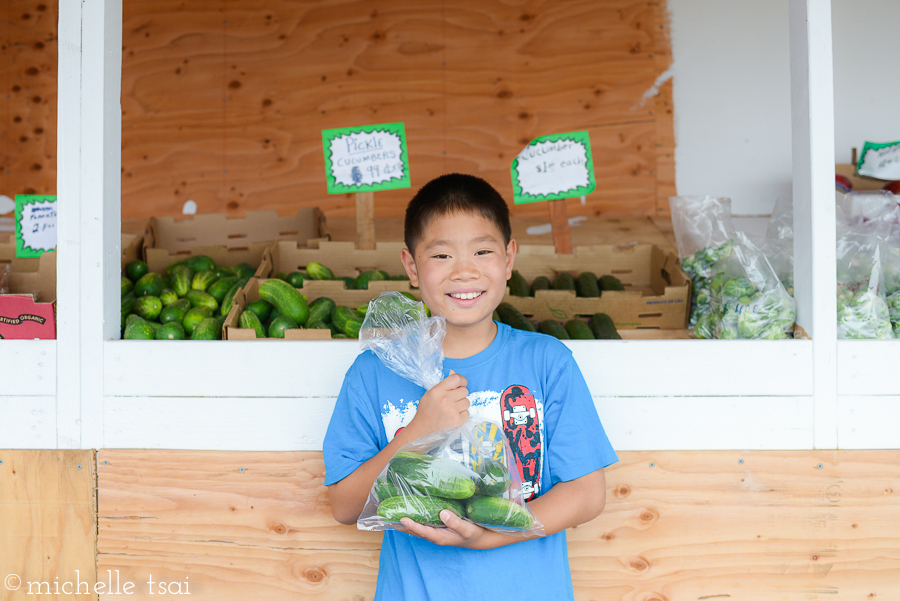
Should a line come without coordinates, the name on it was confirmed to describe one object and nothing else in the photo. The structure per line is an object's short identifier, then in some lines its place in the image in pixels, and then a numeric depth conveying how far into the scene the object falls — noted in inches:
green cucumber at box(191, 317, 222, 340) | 79.4
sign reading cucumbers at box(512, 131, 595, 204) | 90.7
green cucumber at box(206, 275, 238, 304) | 95.8
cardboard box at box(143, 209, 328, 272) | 121.3
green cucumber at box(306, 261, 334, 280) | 102.3
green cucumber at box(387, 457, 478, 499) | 43.8
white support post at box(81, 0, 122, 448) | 68.8
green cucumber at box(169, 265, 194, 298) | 98.0
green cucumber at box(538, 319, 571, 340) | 85.5
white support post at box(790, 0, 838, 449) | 66.4
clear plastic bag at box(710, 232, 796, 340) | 69.9
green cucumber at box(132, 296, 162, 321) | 89.1
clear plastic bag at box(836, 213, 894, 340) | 68.9
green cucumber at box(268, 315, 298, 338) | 80.1
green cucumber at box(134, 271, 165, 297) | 97.0
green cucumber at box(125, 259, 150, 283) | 106.2
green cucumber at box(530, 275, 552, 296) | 101.8
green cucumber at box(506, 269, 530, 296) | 100.7
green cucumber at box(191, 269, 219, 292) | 99.8
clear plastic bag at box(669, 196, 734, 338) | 92.7
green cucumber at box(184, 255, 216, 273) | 103.8
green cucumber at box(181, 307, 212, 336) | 85.1
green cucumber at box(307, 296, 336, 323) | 86.1
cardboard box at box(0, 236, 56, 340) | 69.9
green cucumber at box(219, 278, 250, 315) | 89.4
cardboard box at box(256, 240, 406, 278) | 109.0
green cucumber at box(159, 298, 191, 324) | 86.7
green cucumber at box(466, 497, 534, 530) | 44.5
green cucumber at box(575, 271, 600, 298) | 100.5
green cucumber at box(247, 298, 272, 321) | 86.4
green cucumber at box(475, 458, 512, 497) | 44.8
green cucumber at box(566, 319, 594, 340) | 86.7
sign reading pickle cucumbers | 90.7
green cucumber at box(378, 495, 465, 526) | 44.3
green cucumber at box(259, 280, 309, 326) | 85.5
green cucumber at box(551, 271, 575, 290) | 103.5
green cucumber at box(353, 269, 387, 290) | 96.5
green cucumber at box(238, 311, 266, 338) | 79.5
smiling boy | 50.1
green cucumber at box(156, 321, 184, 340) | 77.4
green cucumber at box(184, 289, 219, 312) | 92.7
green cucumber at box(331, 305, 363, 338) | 80.6
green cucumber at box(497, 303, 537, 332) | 88.9
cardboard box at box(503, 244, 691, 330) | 92.6
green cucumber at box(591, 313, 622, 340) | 86.7
